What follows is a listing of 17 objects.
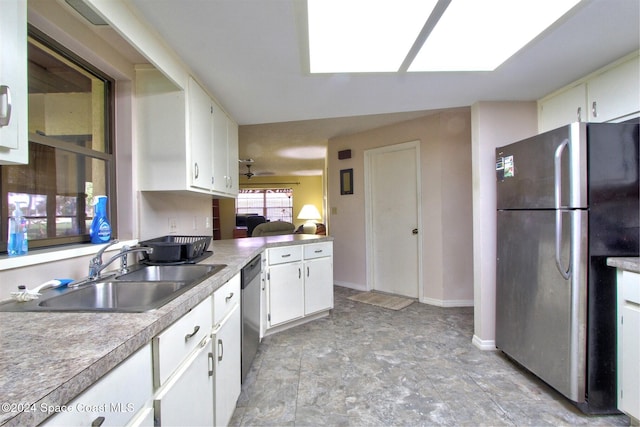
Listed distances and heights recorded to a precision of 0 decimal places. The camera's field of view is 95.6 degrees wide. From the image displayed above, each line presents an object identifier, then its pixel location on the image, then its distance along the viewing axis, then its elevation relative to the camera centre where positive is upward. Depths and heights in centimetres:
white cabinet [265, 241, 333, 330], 256 -67
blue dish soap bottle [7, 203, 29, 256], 104 -7
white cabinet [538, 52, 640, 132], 160 +70
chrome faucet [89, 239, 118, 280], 120 -21
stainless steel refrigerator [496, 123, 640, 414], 154 -19
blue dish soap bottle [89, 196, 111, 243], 145 -5
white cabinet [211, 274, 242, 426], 127 -66
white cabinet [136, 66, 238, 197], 176 +50
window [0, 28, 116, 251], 121 +31
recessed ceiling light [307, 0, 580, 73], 127 +89
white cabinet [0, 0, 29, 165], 73 +35
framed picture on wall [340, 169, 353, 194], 425 +46
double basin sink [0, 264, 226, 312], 91 -30
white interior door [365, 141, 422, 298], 365 -9
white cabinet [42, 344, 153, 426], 52 -38
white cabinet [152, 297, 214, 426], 81 -51
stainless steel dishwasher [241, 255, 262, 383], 176 -66
